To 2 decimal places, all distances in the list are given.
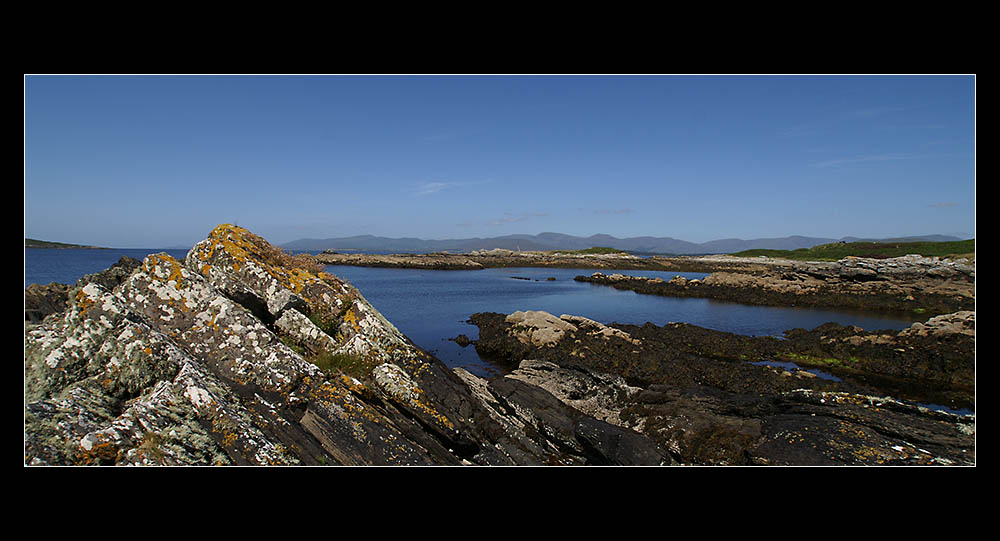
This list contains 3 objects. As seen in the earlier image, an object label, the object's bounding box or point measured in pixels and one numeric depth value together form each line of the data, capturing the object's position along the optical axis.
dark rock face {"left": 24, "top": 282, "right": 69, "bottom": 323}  6.76
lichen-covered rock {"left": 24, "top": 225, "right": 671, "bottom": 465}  4.75
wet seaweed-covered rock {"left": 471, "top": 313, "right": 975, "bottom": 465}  8.98
